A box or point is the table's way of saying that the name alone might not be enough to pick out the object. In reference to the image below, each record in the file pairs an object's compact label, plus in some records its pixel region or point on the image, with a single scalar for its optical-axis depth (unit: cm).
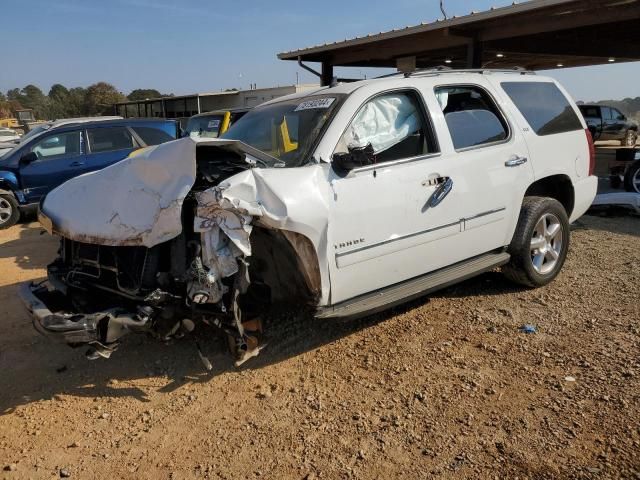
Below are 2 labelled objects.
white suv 314
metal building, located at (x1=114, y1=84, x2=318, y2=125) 2708
